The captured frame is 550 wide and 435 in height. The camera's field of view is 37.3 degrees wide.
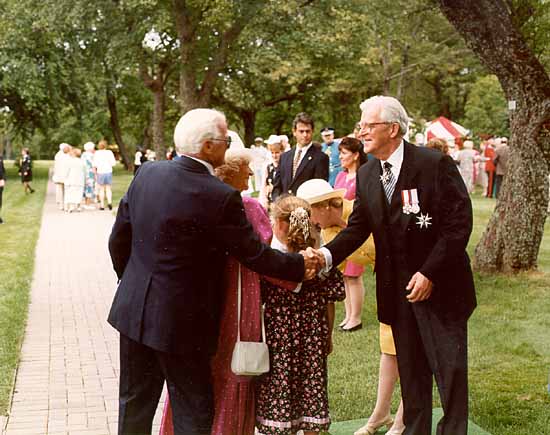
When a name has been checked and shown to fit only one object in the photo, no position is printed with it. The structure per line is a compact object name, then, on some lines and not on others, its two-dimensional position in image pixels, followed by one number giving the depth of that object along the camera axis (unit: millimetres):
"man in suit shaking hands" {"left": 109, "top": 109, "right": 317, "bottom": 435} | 3756
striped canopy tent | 31547
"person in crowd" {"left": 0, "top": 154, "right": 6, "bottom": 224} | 18219
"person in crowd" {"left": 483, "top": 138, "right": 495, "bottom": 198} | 26141
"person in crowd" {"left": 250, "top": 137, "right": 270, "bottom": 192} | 23094
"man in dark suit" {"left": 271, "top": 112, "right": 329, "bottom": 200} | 9586
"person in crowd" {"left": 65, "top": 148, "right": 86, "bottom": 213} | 21406
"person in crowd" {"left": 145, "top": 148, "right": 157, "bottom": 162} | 44550
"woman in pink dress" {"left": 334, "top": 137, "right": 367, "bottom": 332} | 7789
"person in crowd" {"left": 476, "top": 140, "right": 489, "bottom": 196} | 28739
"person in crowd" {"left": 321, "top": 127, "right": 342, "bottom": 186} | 12602
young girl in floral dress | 4195
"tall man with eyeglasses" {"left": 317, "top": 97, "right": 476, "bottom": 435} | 4184
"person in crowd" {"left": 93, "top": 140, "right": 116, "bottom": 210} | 21406
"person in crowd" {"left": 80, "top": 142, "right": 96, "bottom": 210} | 22625
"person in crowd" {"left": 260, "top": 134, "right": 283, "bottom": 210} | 13914
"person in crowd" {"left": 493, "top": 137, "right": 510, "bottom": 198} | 23047
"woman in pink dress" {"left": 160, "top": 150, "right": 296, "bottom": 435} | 4055
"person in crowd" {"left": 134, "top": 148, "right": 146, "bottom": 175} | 40894
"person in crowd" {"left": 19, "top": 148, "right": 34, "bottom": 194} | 31016
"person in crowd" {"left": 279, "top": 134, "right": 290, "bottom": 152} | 14917
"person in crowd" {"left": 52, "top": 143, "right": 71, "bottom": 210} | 21531
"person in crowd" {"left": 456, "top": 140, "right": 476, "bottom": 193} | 26578
